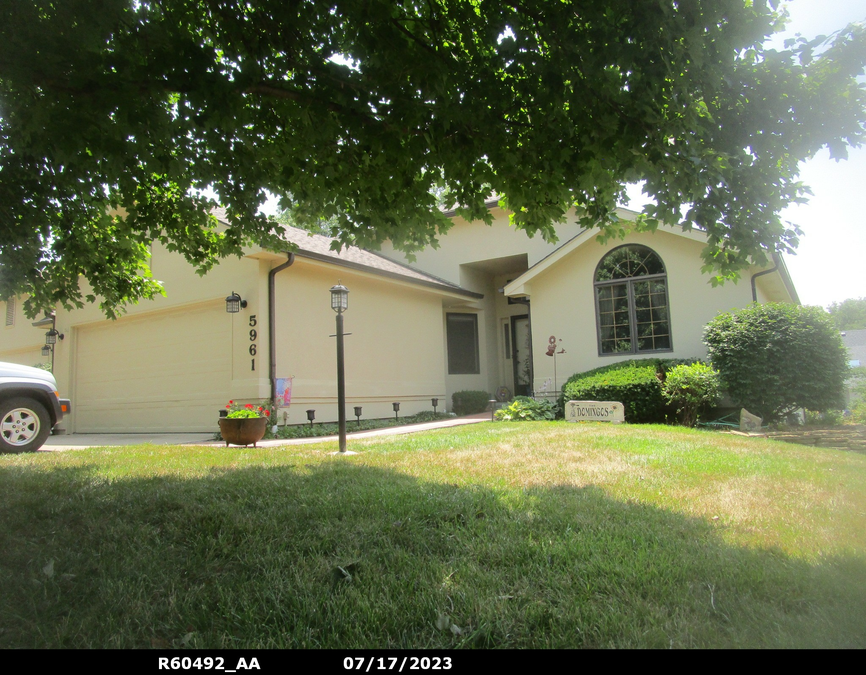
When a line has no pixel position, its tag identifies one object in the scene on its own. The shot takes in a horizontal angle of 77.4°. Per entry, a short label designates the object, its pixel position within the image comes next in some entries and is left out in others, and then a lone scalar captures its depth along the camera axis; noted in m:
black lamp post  7.05
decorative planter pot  7.77
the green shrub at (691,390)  10.09
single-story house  10.76
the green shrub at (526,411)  11.87
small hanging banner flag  10.27
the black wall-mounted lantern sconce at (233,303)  10.31
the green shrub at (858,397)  9.49
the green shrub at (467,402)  14.98
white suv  7.25
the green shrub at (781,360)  8.96
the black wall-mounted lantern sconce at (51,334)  13.84
